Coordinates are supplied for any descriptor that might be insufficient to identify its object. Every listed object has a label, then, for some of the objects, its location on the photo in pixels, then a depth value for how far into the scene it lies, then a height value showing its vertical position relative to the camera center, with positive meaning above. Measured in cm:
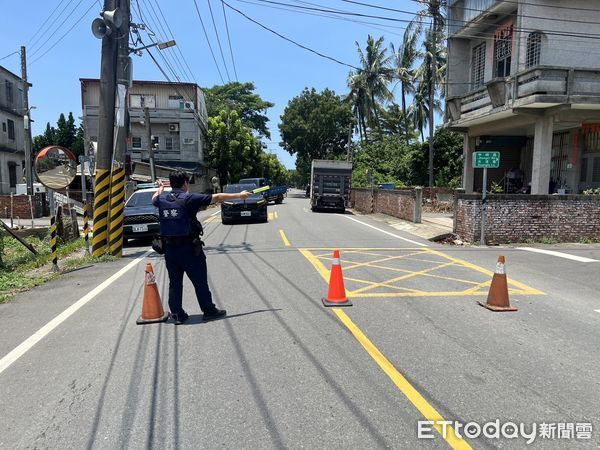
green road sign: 1316 +65
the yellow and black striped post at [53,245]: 987 -139
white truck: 2889 -24
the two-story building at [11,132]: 3425 +349
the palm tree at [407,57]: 4144 +1117
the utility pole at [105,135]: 1128 +105
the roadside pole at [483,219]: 1355 -105
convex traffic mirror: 1414 +36
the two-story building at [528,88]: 1636 +352
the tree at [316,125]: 5847 +688
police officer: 568 -70
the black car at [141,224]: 1374 -128
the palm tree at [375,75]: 4738 +1064
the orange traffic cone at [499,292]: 640 -150
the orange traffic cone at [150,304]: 591 -155
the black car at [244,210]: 2019 -127
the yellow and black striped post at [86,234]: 1149 -135
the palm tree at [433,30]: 3077 +1052
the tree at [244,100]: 7050 +1190
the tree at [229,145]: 4591 +337
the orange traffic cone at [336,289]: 656 -151
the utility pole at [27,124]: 2548 +295
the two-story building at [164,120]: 4425 +547
